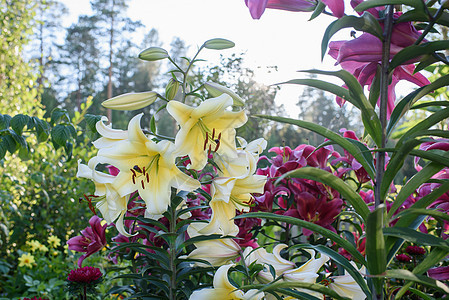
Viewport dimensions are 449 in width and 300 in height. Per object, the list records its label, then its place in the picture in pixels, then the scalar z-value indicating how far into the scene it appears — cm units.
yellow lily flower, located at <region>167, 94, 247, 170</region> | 78
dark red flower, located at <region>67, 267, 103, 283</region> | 111
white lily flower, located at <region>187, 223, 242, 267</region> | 93
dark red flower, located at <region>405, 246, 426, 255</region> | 129
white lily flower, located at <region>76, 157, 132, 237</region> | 84
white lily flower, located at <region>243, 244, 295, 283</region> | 89
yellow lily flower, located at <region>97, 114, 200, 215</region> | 79
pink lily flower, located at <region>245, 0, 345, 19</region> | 73
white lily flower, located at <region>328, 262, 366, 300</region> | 85
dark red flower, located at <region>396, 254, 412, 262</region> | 134
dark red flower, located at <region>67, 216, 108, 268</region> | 115
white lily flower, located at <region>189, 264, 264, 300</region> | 78
